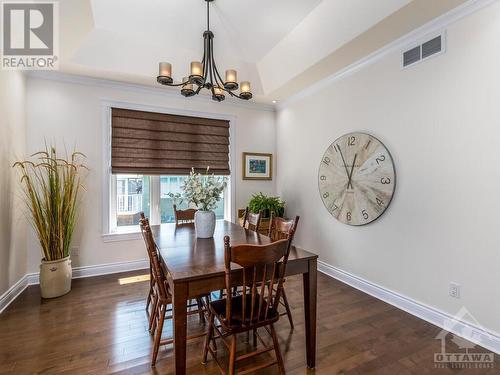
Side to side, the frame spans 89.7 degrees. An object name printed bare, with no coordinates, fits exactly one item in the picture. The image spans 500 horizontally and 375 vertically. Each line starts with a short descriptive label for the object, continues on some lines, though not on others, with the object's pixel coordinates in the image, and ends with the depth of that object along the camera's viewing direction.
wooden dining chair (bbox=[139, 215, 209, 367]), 1.80
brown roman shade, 3.60
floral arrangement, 2.25
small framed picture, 4.48
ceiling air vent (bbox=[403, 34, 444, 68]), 2.32
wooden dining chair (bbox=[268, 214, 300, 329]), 2.29
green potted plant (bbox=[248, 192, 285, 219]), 4.04
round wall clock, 2.78
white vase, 2.30
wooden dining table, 1.42
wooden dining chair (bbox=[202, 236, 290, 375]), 1.42
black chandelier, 2.20
